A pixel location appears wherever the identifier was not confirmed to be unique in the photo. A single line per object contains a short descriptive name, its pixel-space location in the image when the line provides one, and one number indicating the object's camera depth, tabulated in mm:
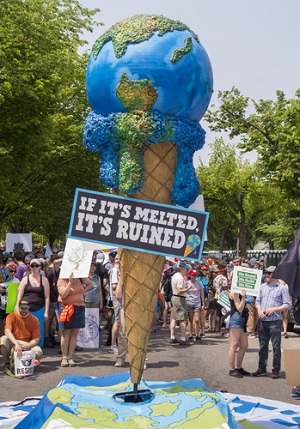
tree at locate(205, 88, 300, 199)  21844
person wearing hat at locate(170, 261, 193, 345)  12797
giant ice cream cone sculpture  5527
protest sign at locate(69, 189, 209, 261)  5707
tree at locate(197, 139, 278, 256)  42375
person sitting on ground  9875
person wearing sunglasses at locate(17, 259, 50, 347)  11094
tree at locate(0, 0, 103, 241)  15562
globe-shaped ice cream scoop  5504
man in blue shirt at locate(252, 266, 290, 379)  9820
